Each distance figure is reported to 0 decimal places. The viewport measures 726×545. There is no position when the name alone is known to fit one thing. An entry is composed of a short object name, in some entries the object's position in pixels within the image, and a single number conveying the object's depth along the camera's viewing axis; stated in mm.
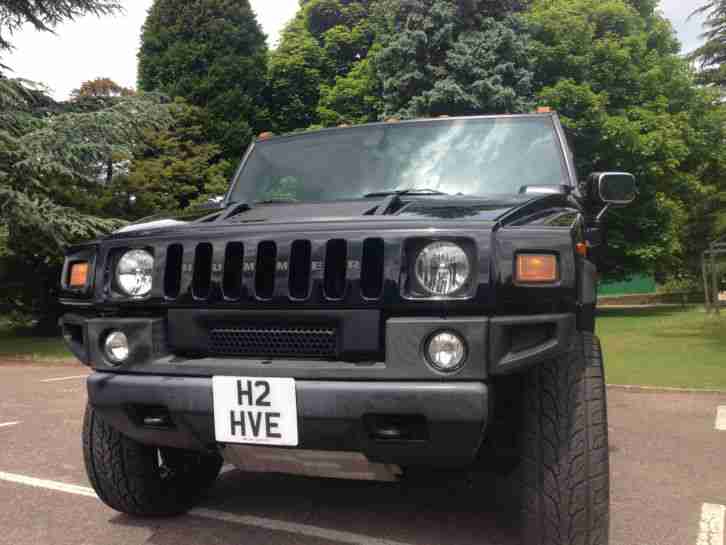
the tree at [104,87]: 26688
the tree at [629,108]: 20391
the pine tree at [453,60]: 19281
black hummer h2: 2424
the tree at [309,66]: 27297
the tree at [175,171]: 20703
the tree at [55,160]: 14961
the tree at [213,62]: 26078
